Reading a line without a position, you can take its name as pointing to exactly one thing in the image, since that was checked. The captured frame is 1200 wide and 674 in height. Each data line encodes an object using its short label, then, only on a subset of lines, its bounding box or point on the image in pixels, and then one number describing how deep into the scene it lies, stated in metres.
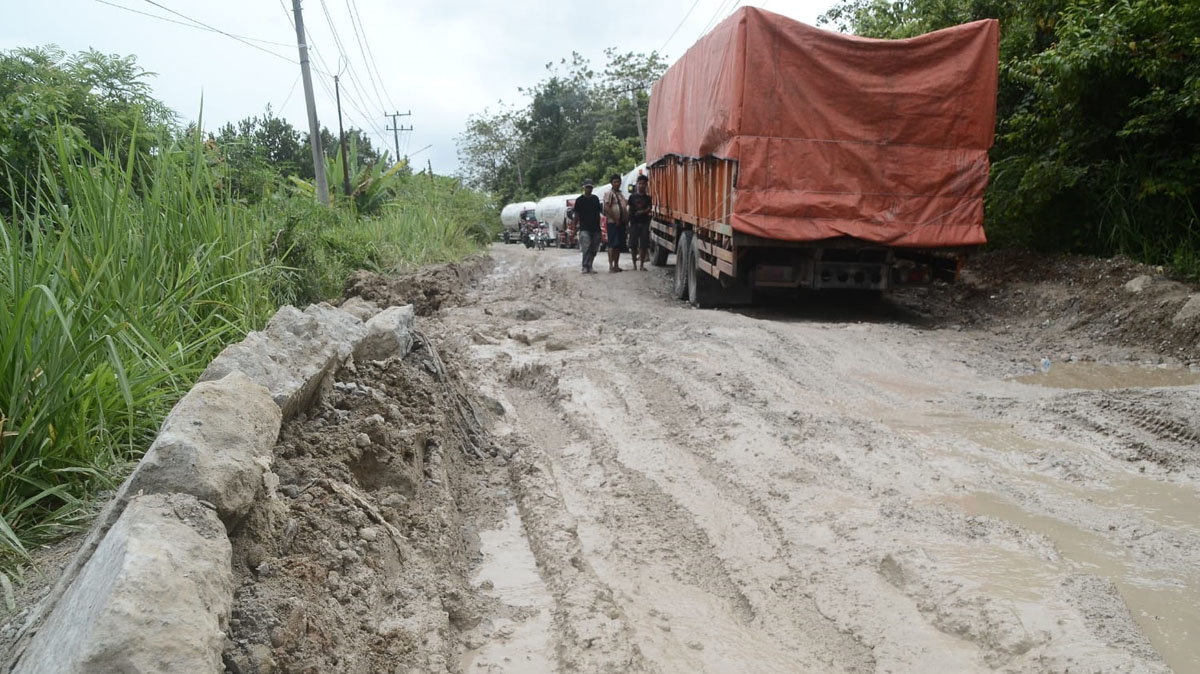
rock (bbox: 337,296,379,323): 5.76
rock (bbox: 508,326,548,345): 7.64
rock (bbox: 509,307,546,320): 9.10
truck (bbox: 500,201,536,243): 40.53
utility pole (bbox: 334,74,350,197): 18.55
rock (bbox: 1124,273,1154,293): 8.02
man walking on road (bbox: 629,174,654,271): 15.12
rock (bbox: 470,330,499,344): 7.61
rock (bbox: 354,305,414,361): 4.33
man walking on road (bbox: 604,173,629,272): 15.12
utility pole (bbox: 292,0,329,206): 15.98
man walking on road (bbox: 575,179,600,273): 14.84
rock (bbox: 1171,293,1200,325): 6.98
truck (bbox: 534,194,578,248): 28.50
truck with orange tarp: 8.12
